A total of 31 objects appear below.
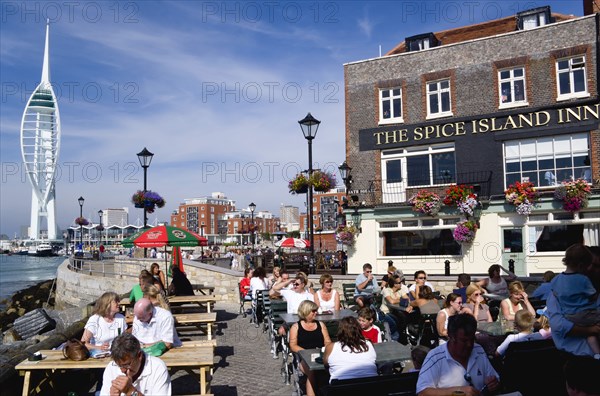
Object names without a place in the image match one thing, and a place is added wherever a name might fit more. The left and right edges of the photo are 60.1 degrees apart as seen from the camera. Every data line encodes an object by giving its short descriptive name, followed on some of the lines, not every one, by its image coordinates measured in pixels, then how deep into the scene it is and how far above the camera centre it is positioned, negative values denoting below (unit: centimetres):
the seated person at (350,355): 557 -132
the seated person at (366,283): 1271 -126
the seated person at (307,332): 704 -135
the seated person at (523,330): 611 -122
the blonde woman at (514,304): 781 -113
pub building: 2066 +371
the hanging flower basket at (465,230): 2120 +1
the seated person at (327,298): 971 -121
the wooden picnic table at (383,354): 614 -152
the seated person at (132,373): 439 -118
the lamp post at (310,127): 1692 +349
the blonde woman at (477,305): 840 -123
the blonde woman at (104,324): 667 -112
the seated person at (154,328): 653 -115
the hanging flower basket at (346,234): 2302 -5
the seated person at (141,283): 982 -87
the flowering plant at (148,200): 2391 +173
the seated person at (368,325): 691 -124
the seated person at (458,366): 429 -114
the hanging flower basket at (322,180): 2058 +211
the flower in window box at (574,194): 1947 +129
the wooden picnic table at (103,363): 586 -143
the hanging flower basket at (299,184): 2150 +207
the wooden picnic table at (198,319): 981 -158
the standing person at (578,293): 478 -61
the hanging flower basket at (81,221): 4759 +162
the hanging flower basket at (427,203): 2170 +120
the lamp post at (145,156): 2077 +326
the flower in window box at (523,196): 2033 +128
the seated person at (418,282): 1029 -102
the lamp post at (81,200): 4400 +326
